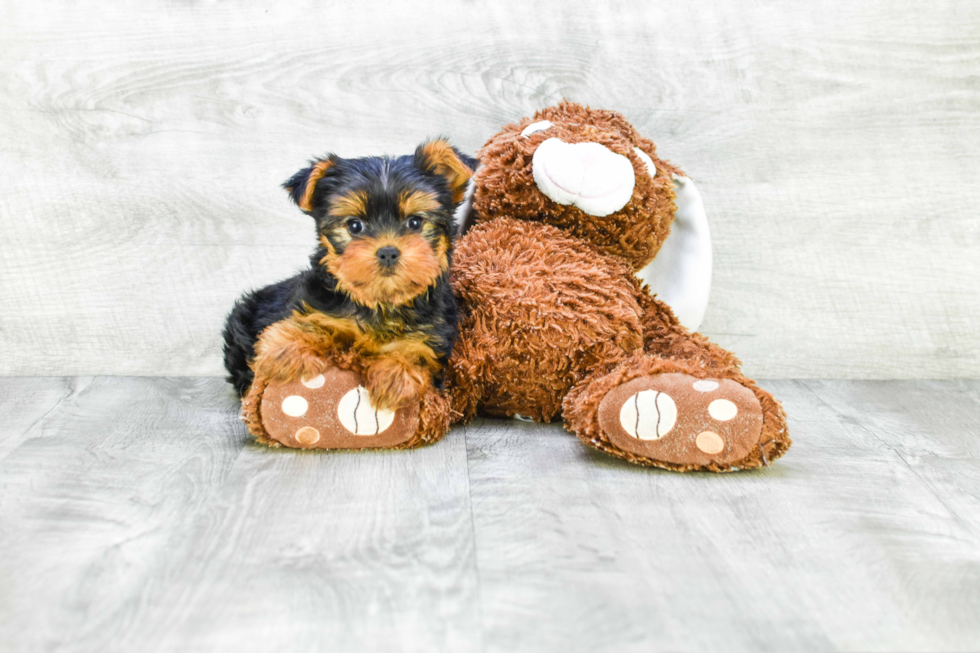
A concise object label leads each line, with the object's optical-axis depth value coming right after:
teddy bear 0.70
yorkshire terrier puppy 0.66
